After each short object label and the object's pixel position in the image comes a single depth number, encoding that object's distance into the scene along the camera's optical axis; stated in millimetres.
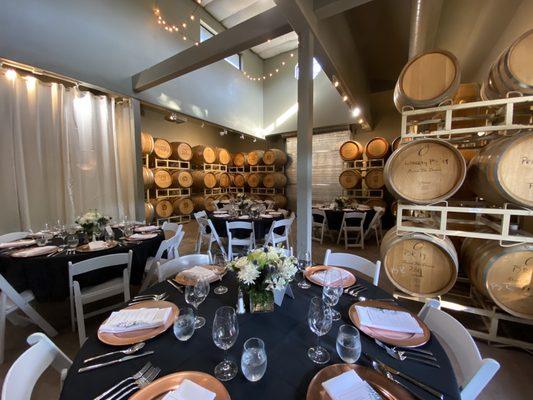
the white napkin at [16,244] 2471
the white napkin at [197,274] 1652
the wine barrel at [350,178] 7301
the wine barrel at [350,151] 7391
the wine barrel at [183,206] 7350
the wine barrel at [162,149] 6648
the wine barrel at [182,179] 7186
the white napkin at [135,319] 1113
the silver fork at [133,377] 777
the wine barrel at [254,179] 9438
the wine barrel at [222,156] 8578
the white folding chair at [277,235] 3662
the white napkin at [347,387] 784
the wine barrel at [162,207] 6711
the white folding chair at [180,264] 1830
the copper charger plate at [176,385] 780
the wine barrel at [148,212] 5895
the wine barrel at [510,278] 1969
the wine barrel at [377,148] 6879
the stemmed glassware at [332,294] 1277
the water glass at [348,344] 946
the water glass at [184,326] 1065
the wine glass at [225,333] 922
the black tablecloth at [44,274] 2121
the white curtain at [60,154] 3656
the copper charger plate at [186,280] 1585
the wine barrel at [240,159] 9539
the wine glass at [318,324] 987
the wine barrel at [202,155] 7895
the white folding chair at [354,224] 5055
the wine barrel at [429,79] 2121
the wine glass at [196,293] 1298
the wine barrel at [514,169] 1835
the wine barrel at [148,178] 6055
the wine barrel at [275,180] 9125
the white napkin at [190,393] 768
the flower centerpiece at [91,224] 2789
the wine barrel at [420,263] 2227
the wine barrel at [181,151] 7188
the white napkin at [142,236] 2806
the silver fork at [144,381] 801
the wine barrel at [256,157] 9188
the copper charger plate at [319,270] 1596
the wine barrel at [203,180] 7891
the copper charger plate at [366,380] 792
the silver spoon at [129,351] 941
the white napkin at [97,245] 2414
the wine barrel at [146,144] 5966
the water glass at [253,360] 859
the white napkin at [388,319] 1132
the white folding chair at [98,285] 1915
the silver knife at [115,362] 885
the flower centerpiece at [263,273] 1166
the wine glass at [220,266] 1698
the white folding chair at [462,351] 872
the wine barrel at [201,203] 8041
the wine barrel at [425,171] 2115
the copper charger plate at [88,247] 2351
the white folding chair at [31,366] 795
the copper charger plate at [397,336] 1042
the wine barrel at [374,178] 6945
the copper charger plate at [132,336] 1030
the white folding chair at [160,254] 2529
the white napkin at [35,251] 2186
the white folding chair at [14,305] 1968
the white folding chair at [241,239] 3676
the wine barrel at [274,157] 8922
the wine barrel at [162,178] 6602
